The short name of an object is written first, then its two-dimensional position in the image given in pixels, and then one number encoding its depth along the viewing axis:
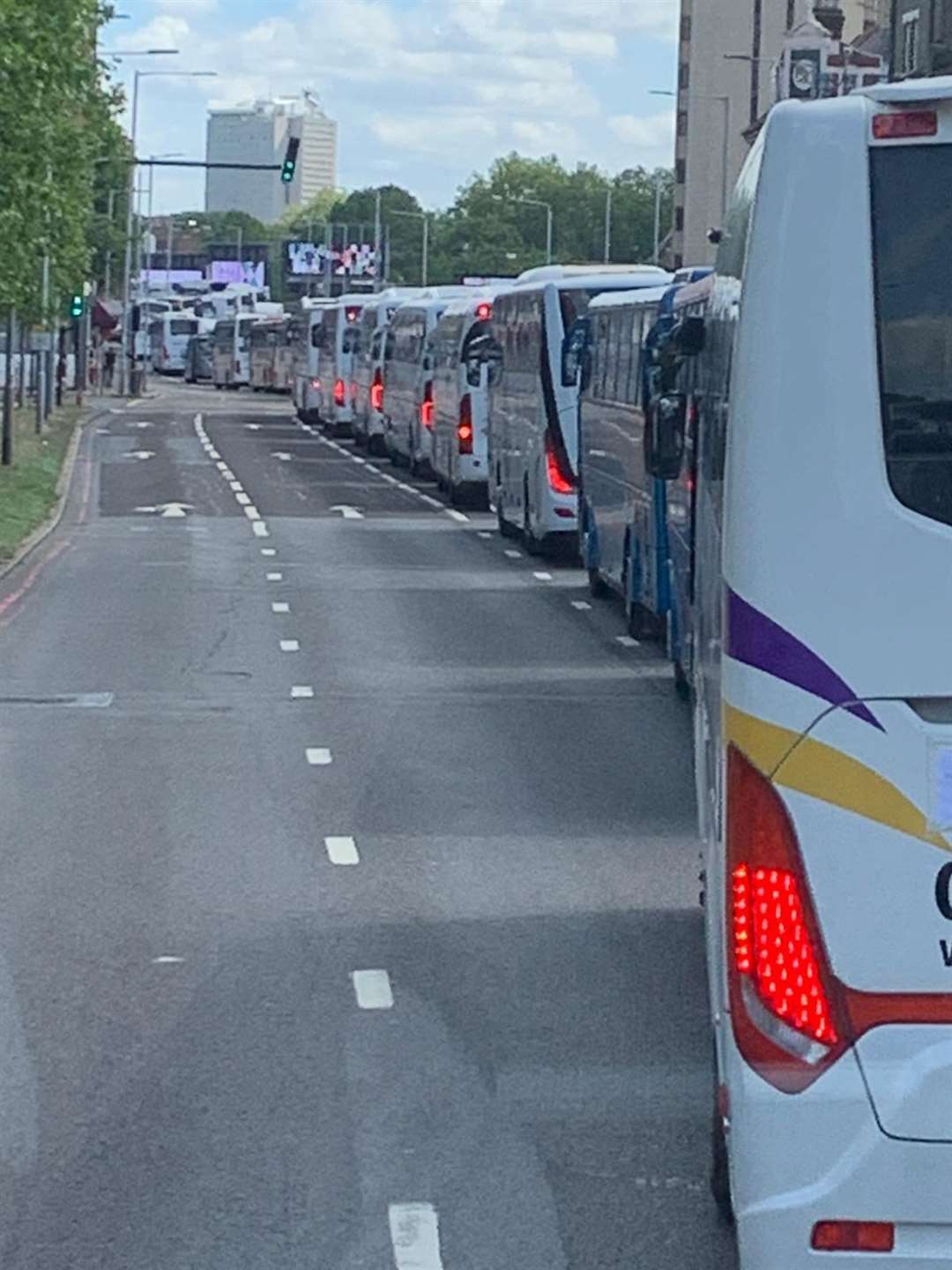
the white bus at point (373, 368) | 59.50
